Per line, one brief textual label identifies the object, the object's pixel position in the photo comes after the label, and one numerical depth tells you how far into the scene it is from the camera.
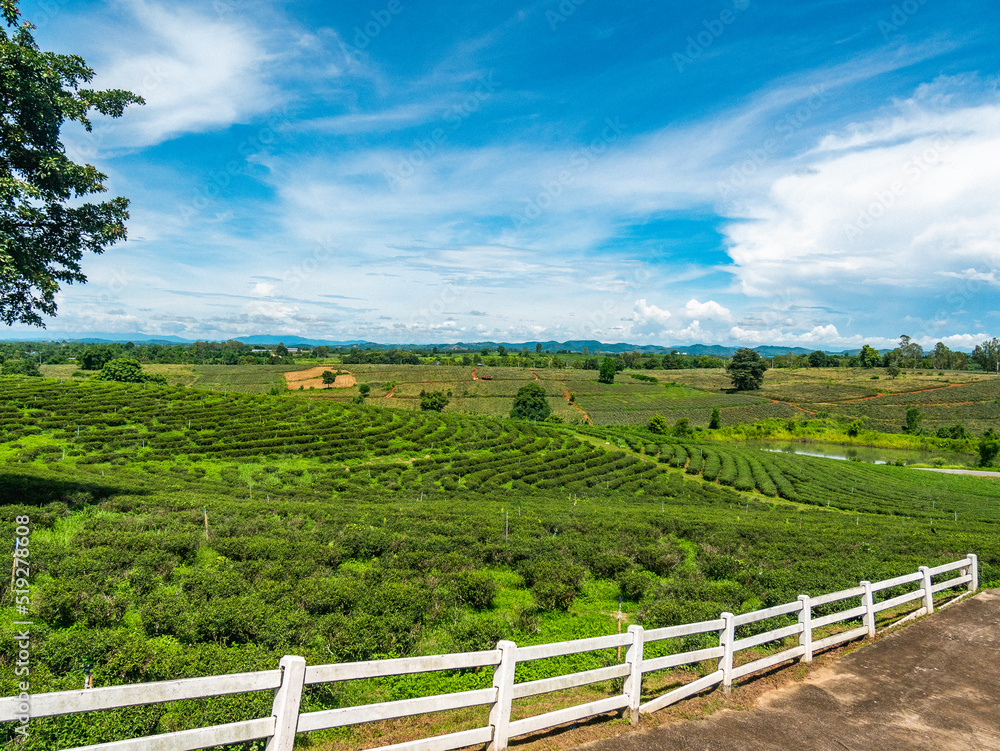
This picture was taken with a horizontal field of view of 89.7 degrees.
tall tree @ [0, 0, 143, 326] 12.47
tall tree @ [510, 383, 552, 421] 100.50
